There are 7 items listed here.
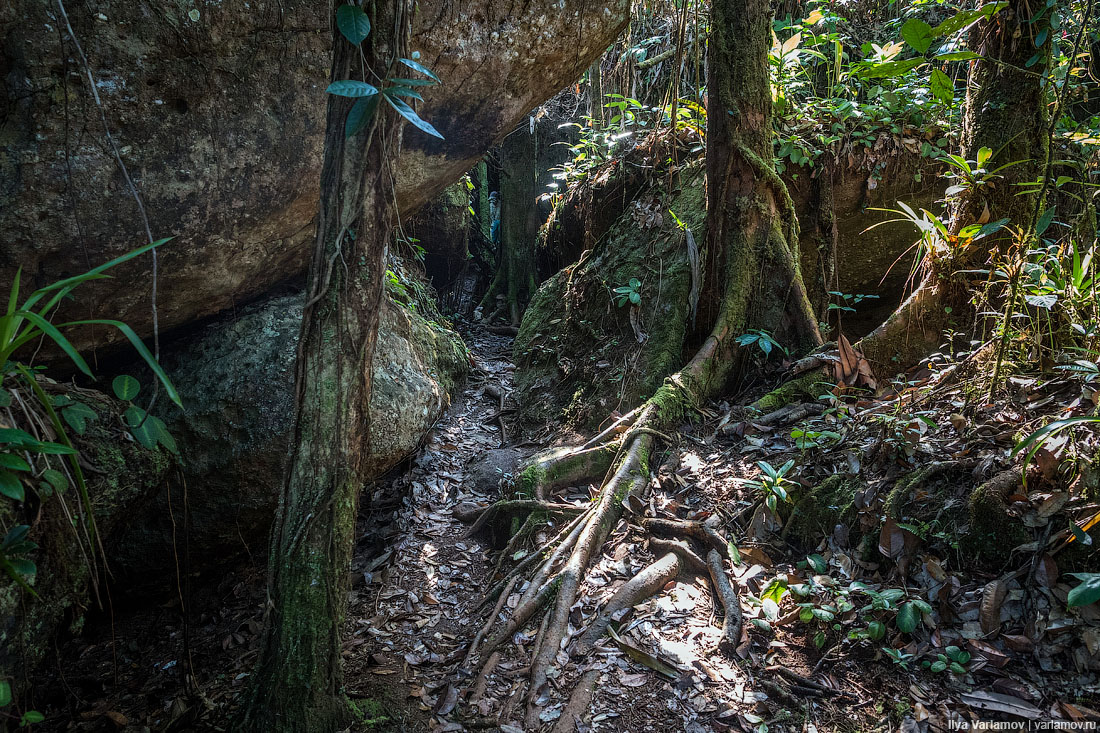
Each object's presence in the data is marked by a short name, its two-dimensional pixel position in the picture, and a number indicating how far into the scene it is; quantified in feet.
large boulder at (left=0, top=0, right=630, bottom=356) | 9.82
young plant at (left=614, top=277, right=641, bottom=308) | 16.93
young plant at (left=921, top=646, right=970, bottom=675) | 7.07
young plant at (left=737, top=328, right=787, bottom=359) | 13.76
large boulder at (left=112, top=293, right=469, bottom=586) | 12.50
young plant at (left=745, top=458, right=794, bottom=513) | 9.93
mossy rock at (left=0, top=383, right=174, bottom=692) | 7.23
